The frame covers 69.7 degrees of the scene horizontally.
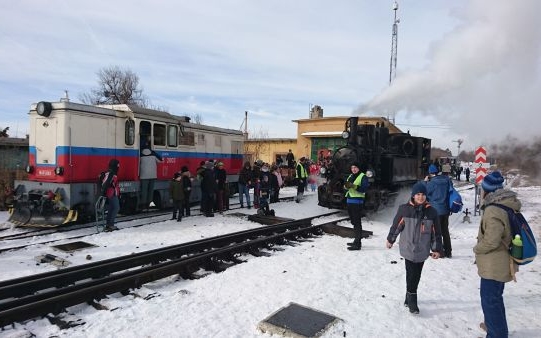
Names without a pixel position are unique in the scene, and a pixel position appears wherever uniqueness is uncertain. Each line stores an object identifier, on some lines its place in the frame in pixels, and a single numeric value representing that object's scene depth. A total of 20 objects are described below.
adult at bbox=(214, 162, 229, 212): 12.80
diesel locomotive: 9.69
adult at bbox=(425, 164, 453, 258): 7.72
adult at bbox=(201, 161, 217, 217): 11.88
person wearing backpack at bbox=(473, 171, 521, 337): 3.90
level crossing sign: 12.34
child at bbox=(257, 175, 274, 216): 11.80
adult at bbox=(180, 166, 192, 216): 11.23
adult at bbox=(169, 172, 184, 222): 10.92
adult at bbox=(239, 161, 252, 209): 13.80
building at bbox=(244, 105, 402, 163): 30.95
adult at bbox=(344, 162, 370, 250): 8.04
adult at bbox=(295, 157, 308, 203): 16.72
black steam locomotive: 11.74
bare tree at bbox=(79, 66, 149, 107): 42.75
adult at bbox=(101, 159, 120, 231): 9.41
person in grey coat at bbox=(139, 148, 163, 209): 11.99
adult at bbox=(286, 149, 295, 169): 23.09
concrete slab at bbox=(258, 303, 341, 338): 4.23
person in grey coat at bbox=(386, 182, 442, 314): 4.91
